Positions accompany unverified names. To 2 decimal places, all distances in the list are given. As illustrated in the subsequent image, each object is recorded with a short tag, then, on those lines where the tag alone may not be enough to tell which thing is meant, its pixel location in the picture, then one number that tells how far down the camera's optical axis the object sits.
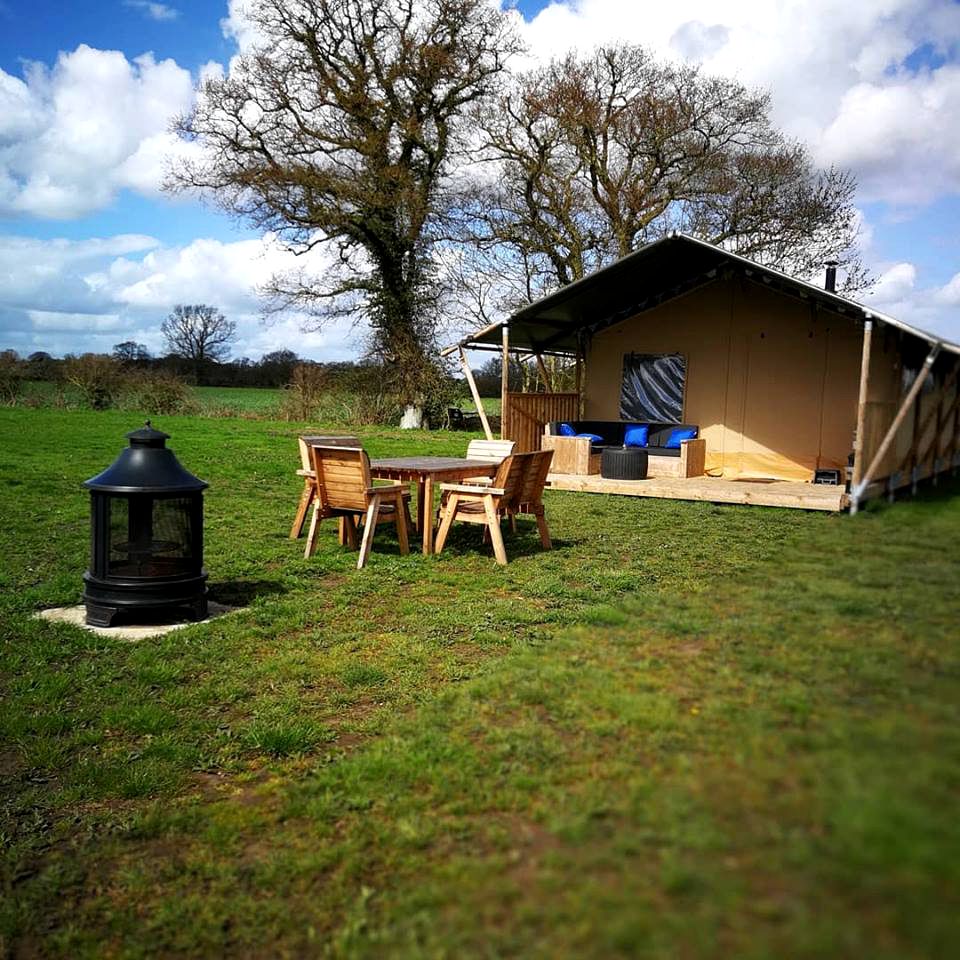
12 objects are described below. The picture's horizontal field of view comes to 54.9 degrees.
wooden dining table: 8.44
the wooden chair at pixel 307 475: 8.63
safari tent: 14.15
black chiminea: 5.75
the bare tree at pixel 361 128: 25.14
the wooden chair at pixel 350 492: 7.82
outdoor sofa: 14.05
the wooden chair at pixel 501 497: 7.98
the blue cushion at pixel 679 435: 15.32
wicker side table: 13.37
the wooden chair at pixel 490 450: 10.06
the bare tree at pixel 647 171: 24.11
